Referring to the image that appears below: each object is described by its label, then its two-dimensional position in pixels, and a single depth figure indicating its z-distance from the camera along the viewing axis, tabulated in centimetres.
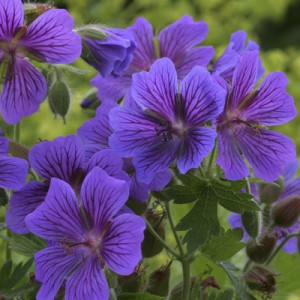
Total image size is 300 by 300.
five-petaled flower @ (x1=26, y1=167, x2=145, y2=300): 37
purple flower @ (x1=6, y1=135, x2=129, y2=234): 40
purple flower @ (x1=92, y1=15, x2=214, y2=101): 47
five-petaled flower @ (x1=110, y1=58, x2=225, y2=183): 39
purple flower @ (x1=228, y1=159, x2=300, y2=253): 46
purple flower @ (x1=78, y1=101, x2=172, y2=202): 41
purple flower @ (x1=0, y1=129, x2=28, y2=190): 39
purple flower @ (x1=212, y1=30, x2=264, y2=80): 43
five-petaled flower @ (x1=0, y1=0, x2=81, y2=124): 41
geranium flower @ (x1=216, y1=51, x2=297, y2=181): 40
